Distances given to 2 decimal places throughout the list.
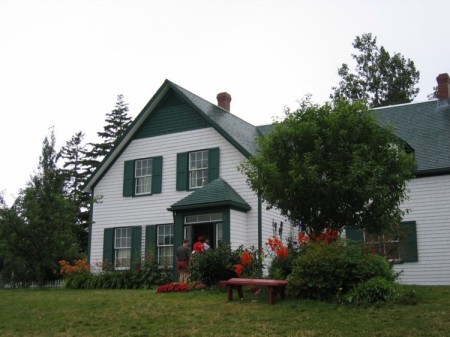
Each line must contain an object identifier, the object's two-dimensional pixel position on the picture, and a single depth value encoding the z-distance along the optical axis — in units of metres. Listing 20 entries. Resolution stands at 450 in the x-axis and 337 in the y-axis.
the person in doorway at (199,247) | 15.89
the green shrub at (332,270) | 11.33
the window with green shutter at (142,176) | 21.98
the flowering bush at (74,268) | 20.11
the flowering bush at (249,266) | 14.14
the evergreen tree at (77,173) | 38.31
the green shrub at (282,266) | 13.17
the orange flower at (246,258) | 14.18
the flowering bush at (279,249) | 13.66
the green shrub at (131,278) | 18.47
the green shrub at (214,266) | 14.74
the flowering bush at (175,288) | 14.64
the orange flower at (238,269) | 13.85
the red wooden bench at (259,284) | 11.50
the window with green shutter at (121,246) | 21.62
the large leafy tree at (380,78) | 38.34
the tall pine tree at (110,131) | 43.09
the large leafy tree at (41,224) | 18.73
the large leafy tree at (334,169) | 13.47
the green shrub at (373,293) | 10.64
